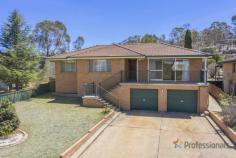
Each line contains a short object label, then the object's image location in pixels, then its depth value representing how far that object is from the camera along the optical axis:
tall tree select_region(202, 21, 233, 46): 80.31
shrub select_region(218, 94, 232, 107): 13.43
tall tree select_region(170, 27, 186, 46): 70.94
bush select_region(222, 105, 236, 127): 11.05
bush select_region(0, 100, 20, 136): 9.75
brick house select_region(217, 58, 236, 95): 20.73
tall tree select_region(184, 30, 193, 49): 31.46
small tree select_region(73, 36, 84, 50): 75.80
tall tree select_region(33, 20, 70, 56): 55.69
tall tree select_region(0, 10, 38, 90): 21.44
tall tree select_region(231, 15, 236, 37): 74.07
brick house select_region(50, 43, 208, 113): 15.78
